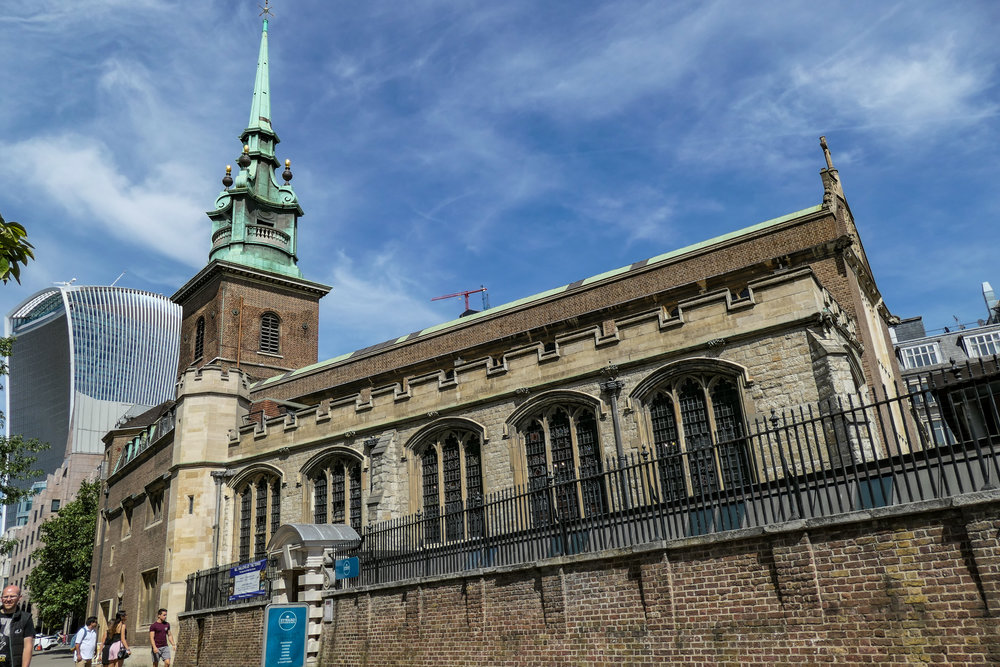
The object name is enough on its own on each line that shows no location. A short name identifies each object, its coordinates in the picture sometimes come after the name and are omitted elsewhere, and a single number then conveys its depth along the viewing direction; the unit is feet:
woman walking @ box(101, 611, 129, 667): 53.01
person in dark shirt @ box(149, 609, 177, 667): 52.85
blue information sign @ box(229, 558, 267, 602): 66.23
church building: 57.88
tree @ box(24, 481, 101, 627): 169.37
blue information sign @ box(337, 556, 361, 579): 55.69
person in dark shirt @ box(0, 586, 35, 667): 26.12
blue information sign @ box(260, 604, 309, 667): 38.91
